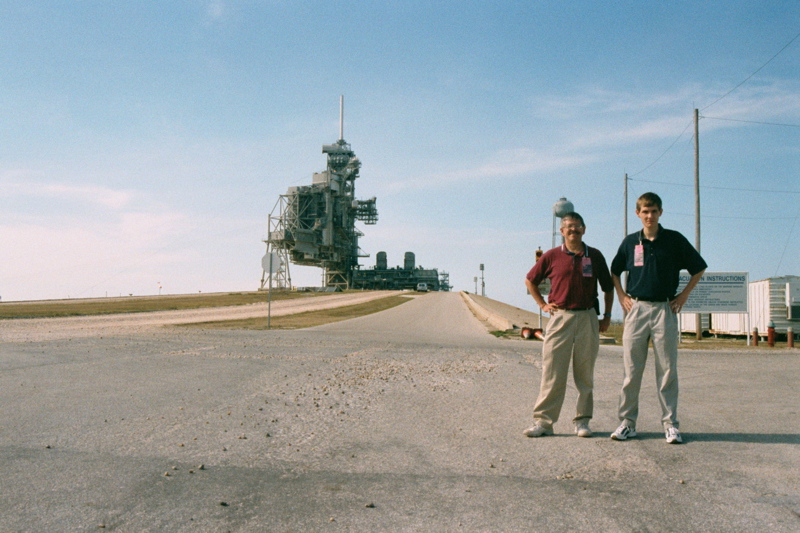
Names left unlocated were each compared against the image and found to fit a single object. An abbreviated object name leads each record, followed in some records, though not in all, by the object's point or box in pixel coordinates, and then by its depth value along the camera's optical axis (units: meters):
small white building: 24.61
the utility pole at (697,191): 21.45
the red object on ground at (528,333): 18.91
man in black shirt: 5.68
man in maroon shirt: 5.80
